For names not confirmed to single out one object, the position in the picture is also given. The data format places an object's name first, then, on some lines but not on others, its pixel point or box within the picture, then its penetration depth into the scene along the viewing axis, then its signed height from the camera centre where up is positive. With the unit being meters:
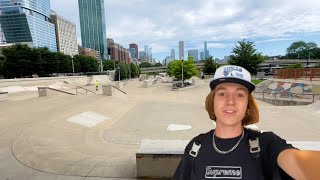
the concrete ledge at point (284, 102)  15.50 -2.76
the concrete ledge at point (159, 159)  3.21 -1.51
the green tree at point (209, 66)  62.78 +2.24
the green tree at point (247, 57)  42.69 +3.52
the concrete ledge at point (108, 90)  14.60 -1.21
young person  1.22 -0.52
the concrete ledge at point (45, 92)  14.23 -1.22
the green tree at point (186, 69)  38.33 +0.72
